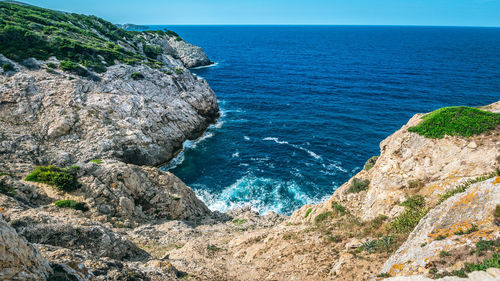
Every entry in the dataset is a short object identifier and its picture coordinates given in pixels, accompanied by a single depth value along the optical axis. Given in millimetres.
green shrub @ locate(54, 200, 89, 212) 20842
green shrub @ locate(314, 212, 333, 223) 19867
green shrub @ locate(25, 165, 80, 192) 23094
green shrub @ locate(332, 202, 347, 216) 19641
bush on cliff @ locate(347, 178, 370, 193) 21297
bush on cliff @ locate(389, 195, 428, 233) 14992
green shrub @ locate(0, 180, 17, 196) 19662
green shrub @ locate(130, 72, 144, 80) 54675
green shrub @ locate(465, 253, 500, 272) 8251
